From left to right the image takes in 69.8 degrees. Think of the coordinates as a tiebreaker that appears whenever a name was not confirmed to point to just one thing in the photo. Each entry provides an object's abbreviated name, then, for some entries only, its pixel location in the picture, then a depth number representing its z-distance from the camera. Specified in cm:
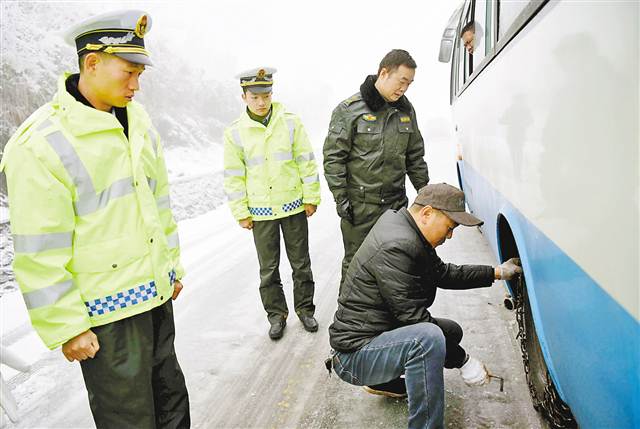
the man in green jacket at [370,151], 307
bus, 103
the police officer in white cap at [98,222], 165
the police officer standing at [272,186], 329
